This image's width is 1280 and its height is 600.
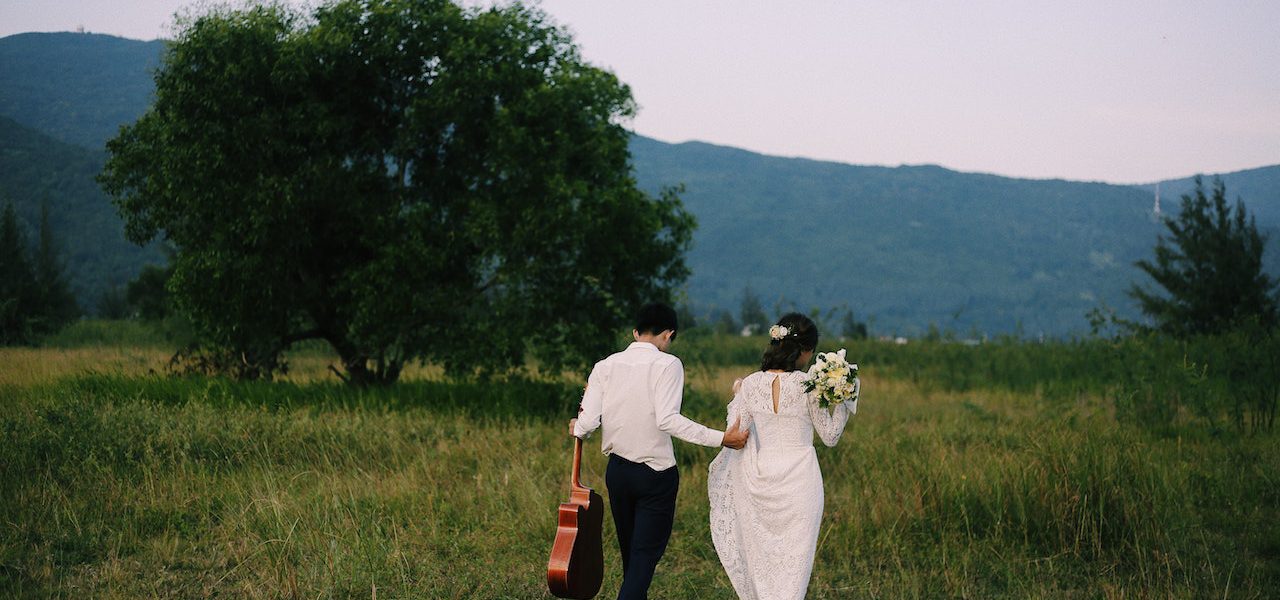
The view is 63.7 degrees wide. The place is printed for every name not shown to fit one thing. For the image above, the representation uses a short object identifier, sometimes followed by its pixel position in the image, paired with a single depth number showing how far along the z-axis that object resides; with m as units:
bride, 6.50
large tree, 17.66
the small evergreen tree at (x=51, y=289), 27.41
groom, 6.32
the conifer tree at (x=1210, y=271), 38.25
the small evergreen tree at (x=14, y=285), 18.98
